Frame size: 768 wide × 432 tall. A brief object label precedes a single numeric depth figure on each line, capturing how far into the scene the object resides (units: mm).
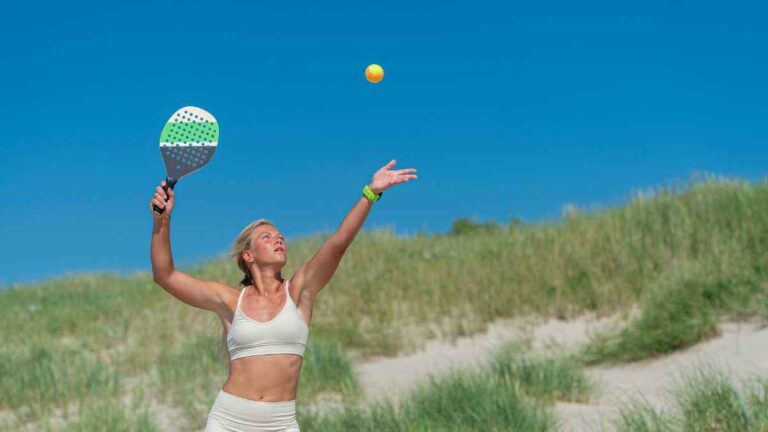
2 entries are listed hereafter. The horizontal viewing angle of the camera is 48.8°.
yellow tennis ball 5801
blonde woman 4332
